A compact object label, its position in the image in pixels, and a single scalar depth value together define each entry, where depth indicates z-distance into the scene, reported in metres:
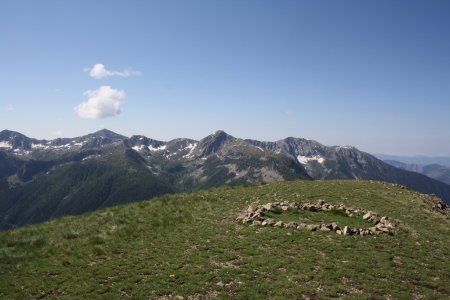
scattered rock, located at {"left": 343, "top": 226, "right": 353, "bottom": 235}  29.35
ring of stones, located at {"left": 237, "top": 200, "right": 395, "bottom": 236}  30.16
